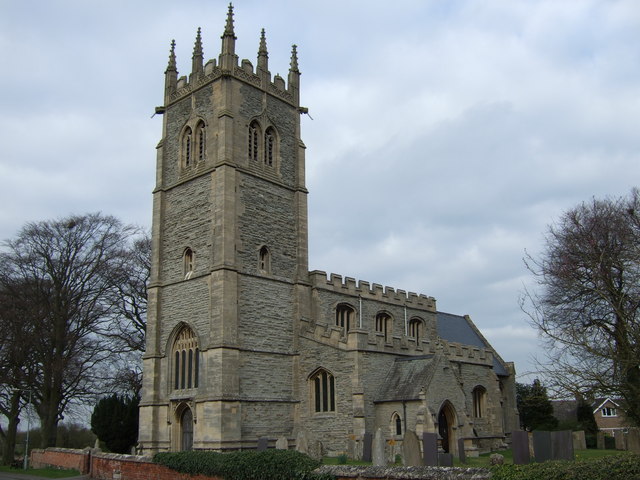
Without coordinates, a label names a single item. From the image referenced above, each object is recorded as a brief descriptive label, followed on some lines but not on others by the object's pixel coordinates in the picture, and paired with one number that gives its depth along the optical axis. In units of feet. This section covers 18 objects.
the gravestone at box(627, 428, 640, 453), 59.96
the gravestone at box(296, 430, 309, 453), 71.34
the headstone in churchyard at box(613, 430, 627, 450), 95.45
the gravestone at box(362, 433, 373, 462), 69.64
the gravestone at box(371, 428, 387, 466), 54.24
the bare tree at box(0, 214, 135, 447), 105.09
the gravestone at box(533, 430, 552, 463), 44.58
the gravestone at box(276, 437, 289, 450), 67.85
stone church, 84.23
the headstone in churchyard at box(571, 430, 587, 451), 90.79
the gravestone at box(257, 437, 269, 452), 69.62
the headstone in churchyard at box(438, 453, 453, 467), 55.72
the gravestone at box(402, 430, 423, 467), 50.21
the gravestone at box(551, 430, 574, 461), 43.39
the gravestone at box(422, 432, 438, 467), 52.31
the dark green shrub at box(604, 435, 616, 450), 112.57
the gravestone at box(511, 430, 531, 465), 47.20
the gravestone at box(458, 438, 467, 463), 72.49
